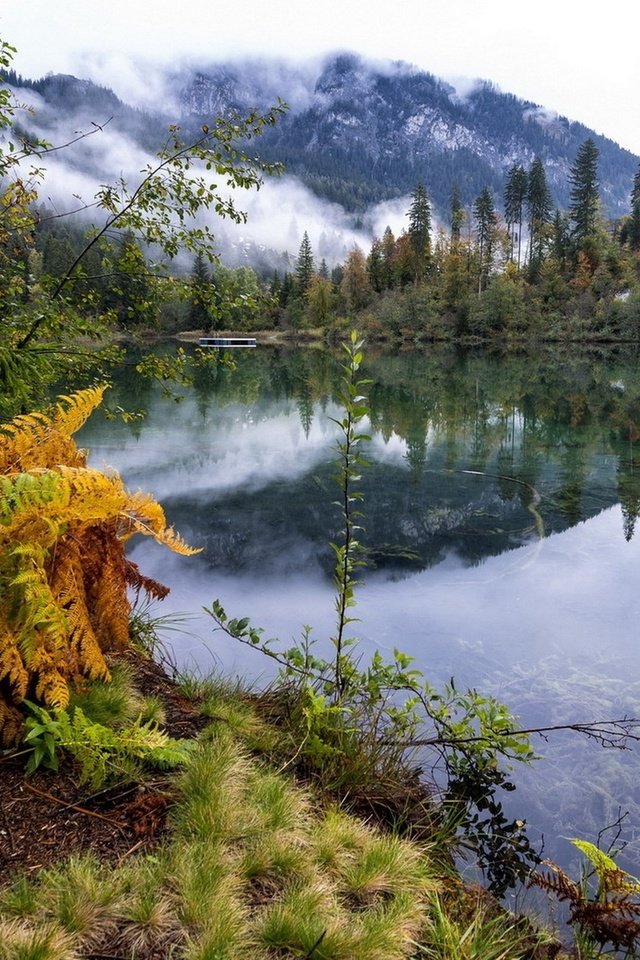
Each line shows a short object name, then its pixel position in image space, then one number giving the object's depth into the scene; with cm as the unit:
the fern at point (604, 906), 300
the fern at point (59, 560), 281
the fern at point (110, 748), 283
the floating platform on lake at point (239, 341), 9595
